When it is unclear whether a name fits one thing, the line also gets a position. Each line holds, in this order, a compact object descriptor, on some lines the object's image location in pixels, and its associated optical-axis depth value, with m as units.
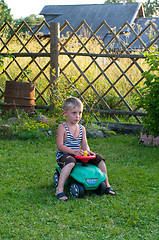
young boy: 3.14
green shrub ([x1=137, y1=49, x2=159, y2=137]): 5.10
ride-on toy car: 3.07
